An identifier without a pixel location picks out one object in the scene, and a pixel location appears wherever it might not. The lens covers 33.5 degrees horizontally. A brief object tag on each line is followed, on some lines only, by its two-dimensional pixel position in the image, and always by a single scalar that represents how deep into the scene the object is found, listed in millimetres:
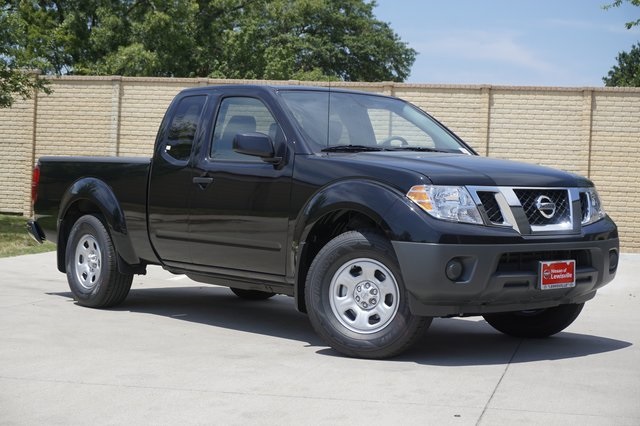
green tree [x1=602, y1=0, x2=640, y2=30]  24119
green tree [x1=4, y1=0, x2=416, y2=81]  36094
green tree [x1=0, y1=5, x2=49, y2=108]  19312
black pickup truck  6566
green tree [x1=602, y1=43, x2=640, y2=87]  60688
